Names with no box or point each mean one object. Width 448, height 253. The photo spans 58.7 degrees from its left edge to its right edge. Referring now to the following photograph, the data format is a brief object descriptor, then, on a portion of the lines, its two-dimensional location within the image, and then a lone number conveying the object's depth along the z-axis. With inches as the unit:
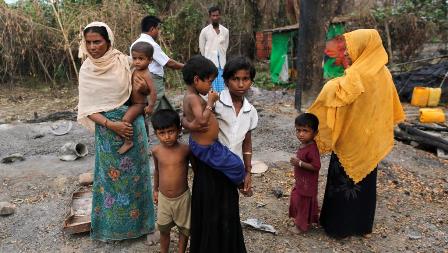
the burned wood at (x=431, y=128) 242.4
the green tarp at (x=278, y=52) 418.6
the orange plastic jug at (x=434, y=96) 317.1
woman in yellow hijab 109.7
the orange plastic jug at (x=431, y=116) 263.9
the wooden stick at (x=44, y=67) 379.8
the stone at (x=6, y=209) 143.4
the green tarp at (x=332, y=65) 406.3
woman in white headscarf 103.9
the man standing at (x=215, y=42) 263.3
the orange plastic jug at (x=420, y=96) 318.0
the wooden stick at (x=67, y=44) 347.6
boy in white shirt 93.0
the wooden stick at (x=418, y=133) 213.8
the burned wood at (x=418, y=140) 212.7
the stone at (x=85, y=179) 168.7
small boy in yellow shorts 96.7
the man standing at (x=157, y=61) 183.0
